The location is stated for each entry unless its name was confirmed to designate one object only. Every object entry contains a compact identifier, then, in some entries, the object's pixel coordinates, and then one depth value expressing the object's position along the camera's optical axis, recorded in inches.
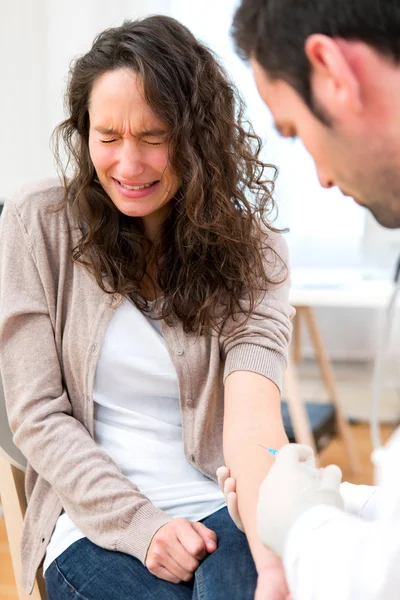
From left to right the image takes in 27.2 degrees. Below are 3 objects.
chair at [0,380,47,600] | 52.0
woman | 49.1
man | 28.4
